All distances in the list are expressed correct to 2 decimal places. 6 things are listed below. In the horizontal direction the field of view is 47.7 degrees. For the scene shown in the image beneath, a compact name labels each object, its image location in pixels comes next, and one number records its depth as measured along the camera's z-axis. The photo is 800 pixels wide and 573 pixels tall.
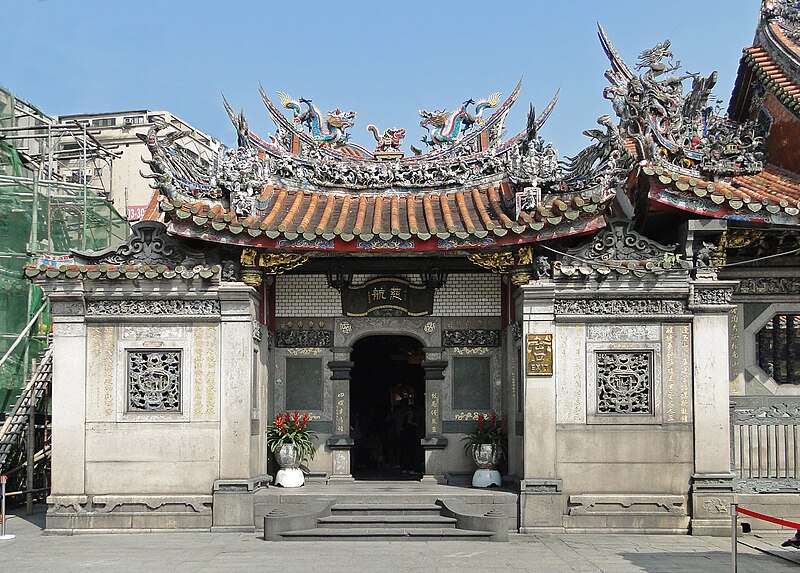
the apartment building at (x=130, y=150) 34.44
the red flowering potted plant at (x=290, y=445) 14.16
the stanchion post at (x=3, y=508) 12.51
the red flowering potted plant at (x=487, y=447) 14.08
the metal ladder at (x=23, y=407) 15.05
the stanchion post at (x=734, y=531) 9.16
